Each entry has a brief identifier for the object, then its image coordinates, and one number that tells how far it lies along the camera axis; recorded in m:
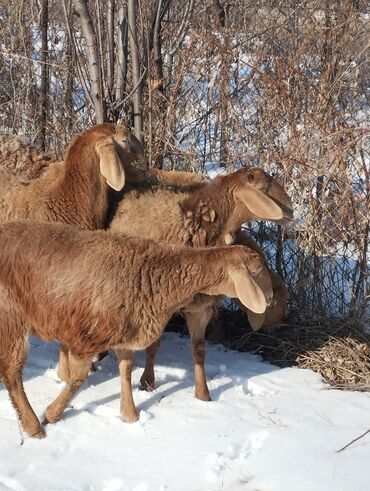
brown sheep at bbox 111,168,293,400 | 5.65
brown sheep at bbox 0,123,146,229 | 5.89
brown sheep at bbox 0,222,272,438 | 4.73
